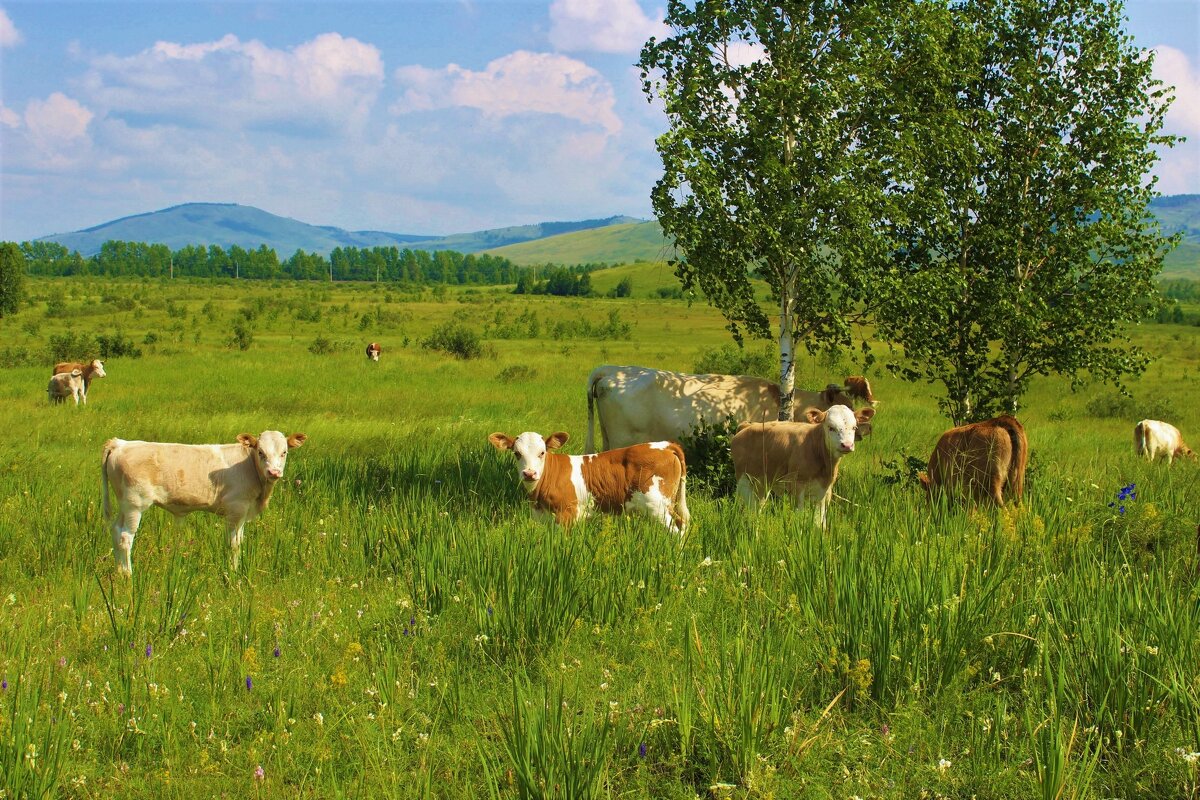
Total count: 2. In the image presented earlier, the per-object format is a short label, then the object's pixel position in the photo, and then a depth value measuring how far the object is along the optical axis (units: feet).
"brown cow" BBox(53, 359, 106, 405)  77.00
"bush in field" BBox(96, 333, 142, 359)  118.52
